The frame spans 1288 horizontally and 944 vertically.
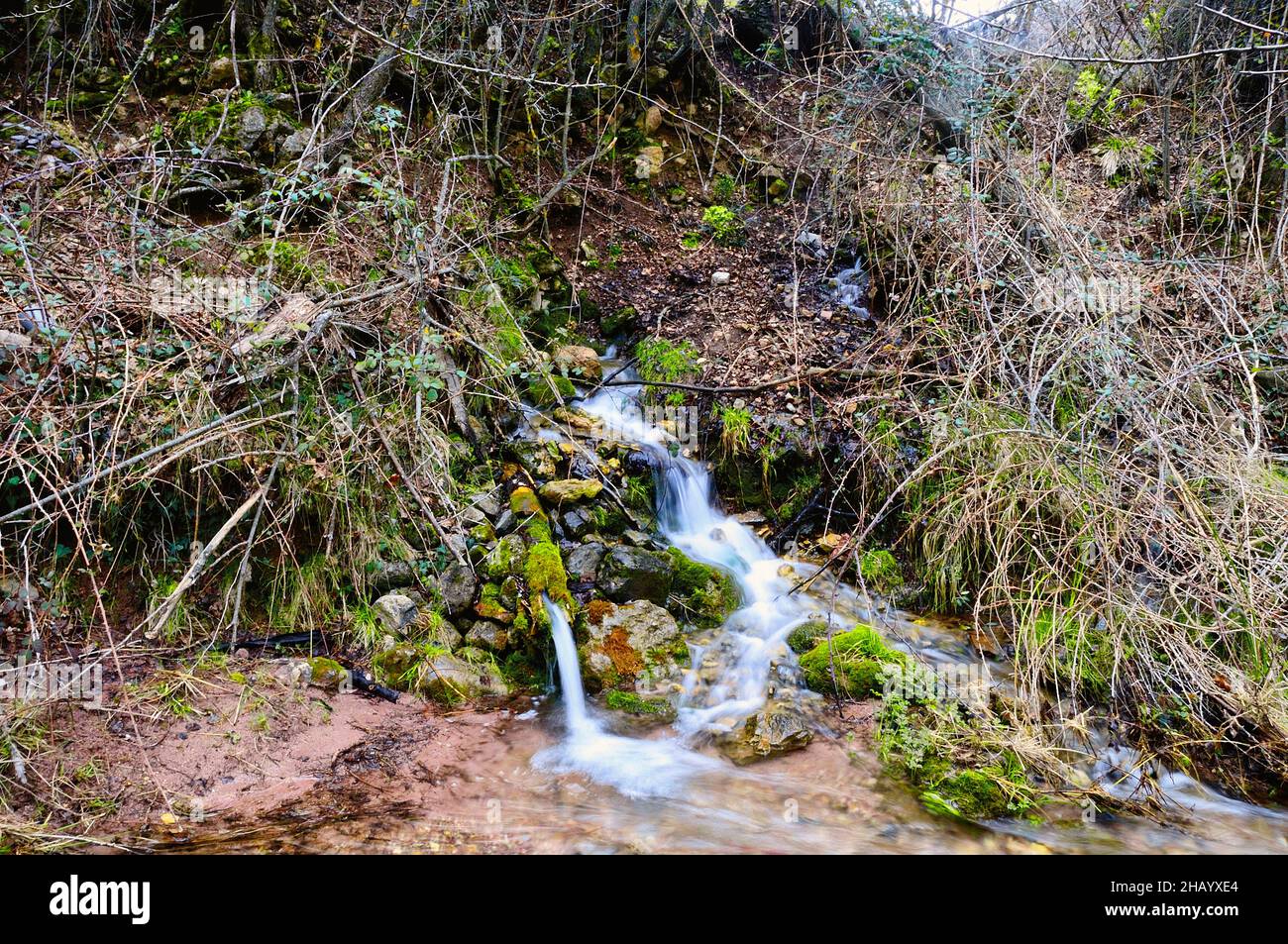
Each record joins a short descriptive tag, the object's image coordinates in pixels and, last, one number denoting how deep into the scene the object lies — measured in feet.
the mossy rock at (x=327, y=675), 11.07
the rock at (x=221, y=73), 18.19
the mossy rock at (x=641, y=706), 12.14
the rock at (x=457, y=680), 11.61
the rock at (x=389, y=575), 12.19
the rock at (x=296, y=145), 16.57
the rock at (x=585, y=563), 13.78
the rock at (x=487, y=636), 12.41
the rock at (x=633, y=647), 12.59
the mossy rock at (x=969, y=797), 9.73
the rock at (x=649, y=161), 24.57
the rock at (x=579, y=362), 18.85
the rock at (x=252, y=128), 16.67
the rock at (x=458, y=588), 12.50
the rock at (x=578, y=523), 14.42
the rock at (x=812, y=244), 22.65
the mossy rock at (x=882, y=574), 14.55
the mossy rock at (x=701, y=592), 14.33
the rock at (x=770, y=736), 11.23
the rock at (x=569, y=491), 14.62
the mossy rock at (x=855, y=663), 12.30
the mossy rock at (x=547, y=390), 17.19
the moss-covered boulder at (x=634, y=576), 13.80
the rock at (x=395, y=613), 11.98
